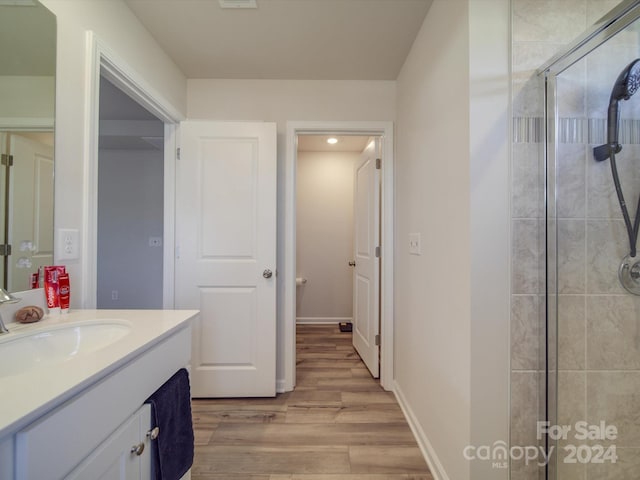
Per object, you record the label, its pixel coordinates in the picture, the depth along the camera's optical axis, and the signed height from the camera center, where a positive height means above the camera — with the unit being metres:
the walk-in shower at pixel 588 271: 1.03 -0.10
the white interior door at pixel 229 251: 1.94 -0.06
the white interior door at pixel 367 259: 2.20 -0.14
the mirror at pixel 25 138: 0.94 +0.37
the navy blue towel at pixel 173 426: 0.86 -0.64
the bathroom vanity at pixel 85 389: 0.48 -0.34
